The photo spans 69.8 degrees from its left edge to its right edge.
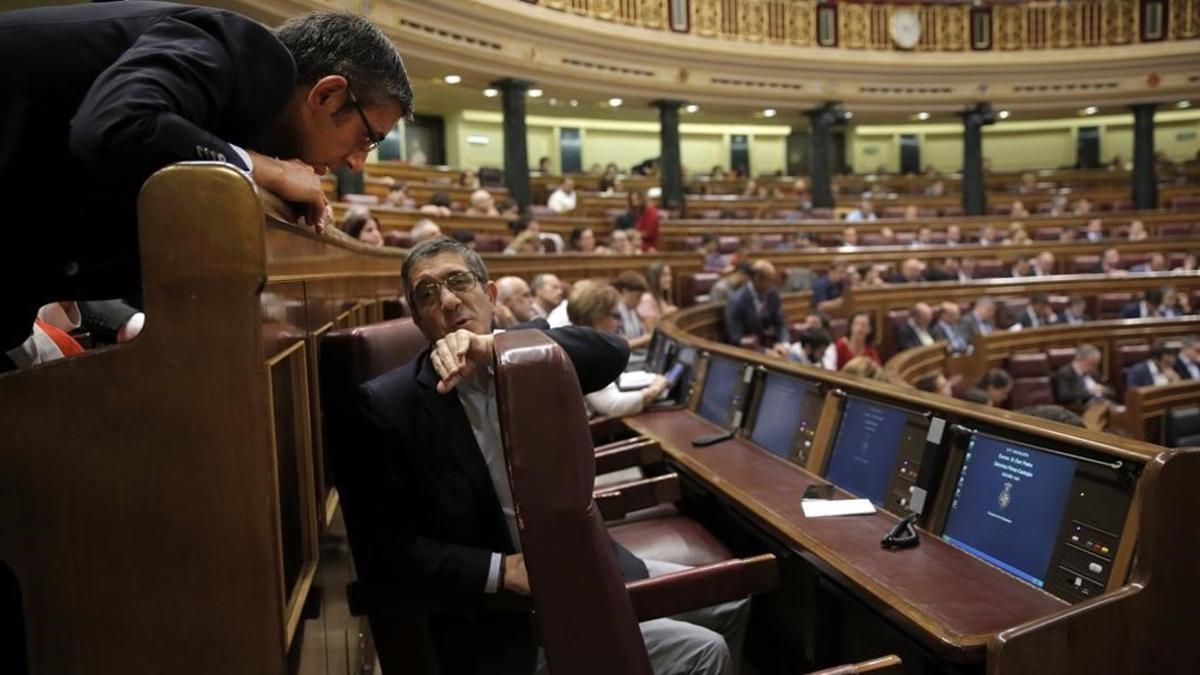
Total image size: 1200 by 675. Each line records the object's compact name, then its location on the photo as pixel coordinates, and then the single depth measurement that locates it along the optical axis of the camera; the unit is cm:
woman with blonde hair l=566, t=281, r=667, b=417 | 256
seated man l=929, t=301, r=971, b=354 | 591
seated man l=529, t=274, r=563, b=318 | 393
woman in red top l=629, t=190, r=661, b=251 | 727
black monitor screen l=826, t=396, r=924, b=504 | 160
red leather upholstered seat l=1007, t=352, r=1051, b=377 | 536
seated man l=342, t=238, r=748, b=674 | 115
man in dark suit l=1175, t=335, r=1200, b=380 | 521
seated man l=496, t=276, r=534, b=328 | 329
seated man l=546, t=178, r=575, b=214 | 848
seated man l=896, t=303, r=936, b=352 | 579
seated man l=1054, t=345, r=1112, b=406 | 503
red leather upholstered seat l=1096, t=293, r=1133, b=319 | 704
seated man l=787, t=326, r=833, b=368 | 418
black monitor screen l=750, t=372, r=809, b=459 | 201
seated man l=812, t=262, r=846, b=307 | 667
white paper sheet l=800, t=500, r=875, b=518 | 149
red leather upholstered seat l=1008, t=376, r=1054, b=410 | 518
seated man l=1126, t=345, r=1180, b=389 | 519
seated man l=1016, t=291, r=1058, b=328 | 638
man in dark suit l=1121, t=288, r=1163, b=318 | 670
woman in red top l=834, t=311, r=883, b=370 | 434
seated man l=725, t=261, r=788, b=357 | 481
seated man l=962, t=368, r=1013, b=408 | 407
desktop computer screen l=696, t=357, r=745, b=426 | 244
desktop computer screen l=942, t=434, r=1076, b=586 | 121
